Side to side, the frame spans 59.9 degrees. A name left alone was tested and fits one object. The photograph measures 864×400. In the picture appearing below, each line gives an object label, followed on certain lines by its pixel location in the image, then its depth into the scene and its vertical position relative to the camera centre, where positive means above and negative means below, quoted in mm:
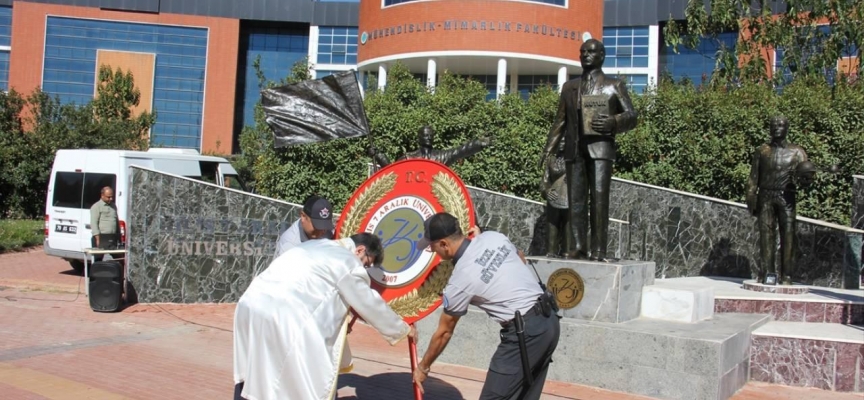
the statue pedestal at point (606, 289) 6969 -578
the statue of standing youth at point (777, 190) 9078 +569
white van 14664 +326
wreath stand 4738 -849
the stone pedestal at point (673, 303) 7371 -718
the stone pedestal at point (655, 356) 6367 -1128
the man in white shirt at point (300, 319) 3994 -586
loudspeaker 10953 -1284
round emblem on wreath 4977 -42
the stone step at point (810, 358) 6926 -1130
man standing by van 12867 -377
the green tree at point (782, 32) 15308 +4360
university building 41125 +9741
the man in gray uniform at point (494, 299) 4301 -449
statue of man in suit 7156 +886
